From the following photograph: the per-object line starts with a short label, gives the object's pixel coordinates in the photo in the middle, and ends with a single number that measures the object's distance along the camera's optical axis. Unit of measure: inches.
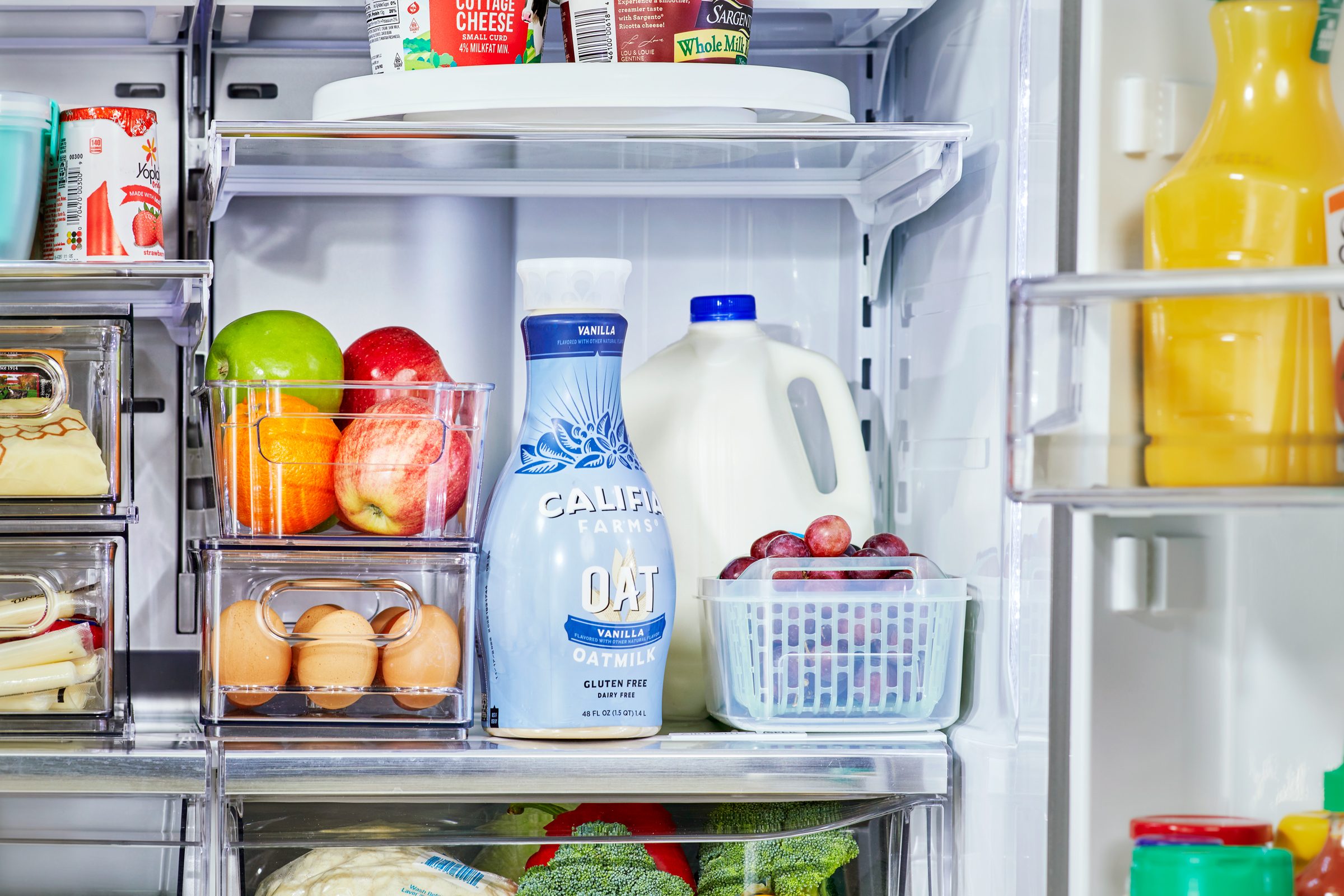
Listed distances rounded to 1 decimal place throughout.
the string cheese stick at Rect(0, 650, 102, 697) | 63.1
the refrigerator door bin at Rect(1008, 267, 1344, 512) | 54.1
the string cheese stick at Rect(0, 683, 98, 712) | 63.2
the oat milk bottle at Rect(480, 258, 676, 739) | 63.5
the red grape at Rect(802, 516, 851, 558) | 64.9
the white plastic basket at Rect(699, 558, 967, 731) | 64.2
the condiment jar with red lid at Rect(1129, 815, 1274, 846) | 56.3
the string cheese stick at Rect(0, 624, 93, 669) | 63.2
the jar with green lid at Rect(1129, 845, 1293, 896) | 54.4
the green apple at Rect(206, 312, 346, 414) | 66.6
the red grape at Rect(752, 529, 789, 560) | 65.5
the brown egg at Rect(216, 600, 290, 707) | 63.4
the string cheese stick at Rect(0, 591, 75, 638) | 63.1
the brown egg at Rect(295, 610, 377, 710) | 63.6
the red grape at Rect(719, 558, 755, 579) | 65.4
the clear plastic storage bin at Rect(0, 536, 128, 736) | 63.2
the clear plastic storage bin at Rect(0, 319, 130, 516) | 63.6
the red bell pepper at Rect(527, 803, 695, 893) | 63.8
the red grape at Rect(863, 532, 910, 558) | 65.4
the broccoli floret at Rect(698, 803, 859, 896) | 63.7
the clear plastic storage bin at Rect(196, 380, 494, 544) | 63.9
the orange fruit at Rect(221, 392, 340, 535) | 63.8
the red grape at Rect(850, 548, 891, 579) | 64.8
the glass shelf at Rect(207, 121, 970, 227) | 64.0
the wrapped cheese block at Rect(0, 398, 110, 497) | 63.5
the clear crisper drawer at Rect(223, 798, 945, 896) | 62.9
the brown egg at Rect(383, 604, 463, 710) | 63.8
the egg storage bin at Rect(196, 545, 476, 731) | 63.4
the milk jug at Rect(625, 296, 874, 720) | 68.1
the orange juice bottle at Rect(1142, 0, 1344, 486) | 54.9
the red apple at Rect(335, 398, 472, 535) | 64.1
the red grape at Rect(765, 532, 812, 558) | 65.0
